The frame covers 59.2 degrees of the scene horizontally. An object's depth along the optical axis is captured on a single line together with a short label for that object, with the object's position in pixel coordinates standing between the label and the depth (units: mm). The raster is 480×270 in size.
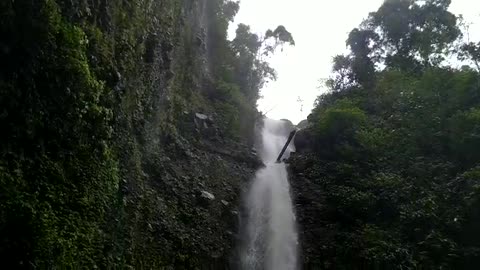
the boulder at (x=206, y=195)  11812
